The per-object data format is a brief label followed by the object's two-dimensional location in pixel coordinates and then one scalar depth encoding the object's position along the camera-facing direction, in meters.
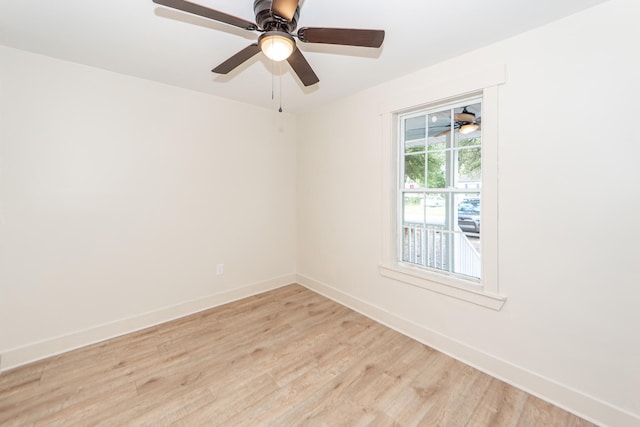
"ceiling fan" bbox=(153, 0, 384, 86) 1.31
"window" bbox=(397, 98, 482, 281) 2.29
